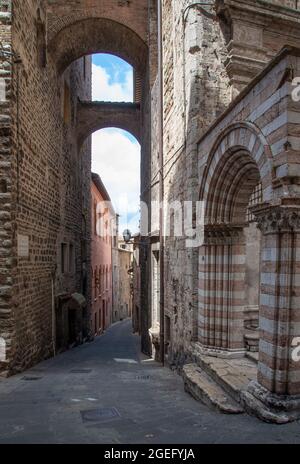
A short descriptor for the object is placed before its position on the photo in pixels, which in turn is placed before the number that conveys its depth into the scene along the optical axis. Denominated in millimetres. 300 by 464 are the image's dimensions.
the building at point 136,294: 18688
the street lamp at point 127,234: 12571
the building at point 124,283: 34125
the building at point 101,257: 19844
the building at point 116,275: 30219
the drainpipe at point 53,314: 9492
